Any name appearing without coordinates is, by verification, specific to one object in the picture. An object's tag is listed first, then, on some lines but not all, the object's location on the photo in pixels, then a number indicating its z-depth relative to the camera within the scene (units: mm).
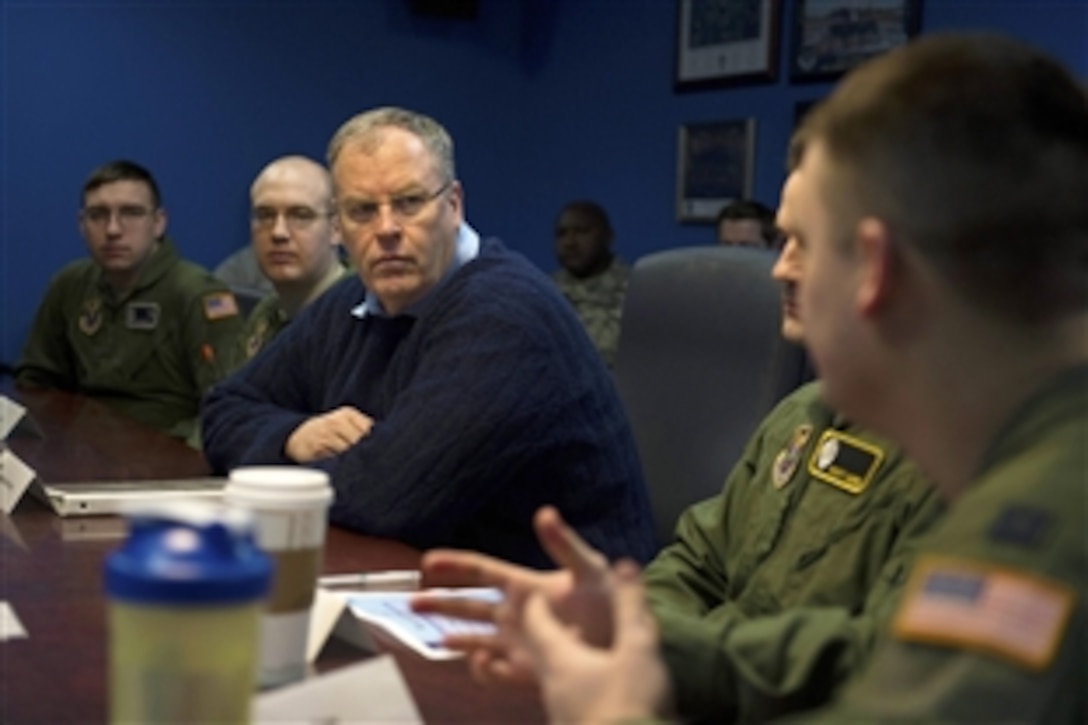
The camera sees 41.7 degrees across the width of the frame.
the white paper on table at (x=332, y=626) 1268
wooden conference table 1161
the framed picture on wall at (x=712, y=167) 5586
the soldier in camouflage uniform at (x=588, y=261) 5930
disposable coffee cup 1067
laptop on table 1917
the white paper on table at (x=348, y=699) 1021
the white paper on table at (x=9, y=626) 1321
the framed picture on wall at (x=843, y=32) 4801
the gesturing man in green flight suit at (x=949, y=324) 797
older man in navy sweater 2000
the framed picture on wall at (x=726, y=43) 5441
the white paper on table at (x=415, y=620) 1339
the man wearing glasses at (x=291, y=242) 3551
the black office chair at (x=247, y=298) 4445
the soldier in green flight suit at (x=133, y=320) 4035
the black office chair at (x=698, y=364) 2389
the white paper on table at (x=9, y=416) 2445
